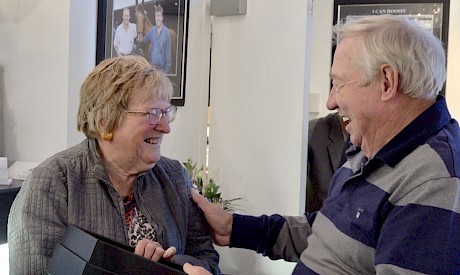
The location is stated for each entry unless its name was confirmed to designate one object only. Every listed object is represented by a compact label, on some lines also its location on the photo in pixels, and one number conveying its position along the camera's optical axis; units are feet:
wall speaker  11.34
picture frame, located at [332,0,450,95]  13.58
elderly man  4.50
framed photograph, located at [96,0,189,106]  9.94
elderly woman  5.63
